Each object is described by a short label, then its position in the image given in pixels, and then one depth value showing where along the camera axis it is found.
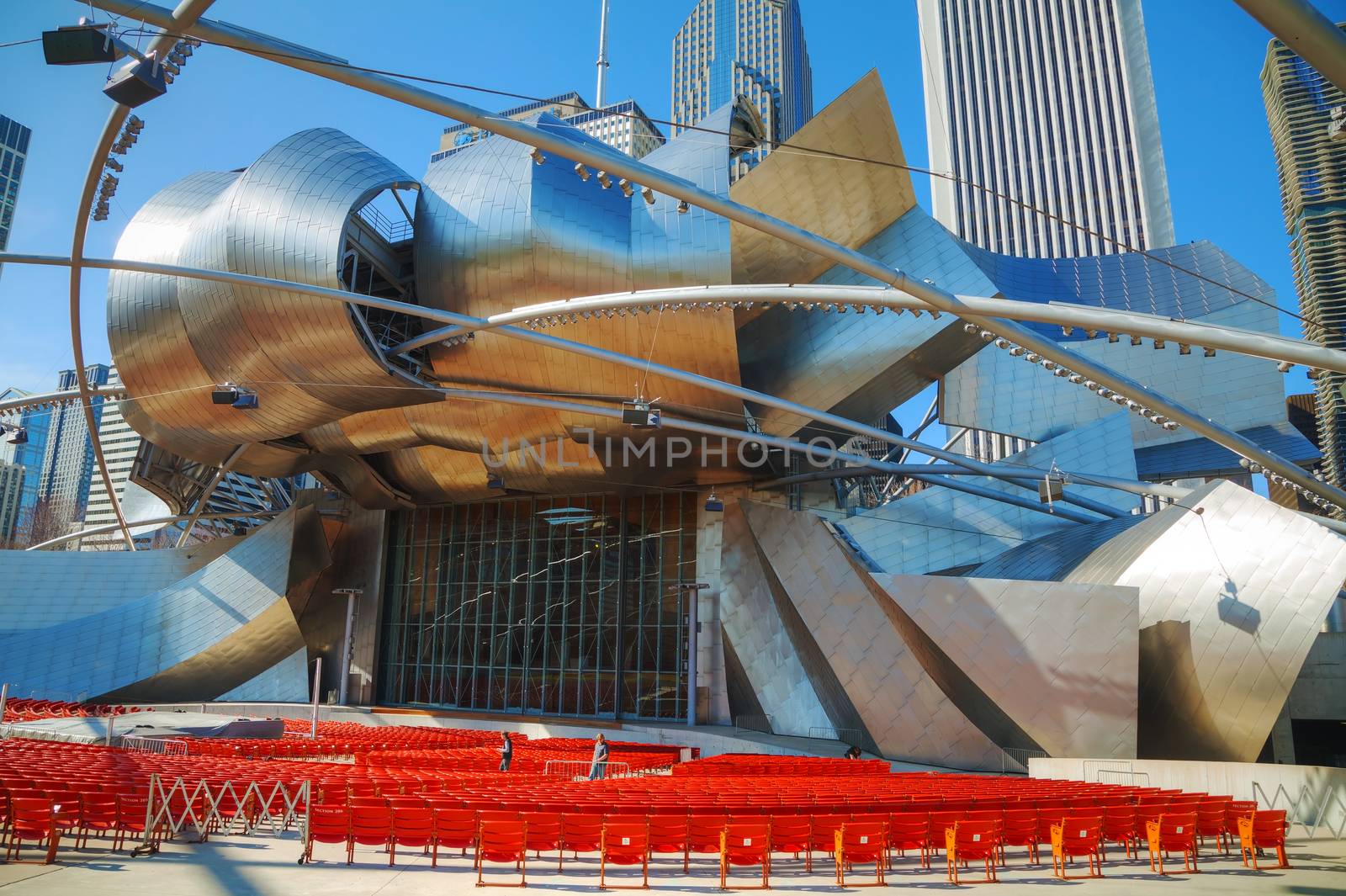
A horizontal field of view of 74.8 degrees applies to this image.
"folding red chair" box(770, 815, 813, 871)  8.05
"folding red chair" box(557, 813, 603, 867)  7.74
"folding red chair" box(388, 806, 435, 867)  8.10
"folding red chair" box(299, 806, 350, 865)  8.23
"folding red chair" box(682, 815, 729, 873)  7.97
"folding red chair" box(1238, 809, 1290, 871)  9.08
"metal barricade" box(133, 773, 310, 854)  8.45
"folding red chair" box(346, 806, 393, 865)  8.12
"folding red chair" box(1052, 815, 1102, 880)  8.25
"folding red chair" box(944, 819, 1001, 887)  8.09
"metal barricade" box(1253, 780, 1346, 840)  12.11
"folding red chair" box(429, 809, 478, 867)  7.98
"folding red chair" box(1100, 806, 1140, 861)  9.10
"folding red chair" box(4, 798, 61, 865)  7.80
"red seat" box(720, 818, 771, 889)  7.68
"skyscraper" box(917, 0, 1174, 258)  92.88
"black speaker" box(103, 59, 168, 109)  11.49
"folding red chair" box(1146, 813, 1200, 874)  8.90
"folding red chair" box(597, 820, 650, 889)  7.59
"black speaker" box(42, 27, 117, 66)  10.69
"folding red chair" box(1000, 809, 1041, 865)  8.85
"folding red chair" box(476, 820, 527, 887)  7.43
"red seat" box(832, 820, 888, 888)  7.89
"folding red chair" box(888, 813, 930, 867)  8.30
